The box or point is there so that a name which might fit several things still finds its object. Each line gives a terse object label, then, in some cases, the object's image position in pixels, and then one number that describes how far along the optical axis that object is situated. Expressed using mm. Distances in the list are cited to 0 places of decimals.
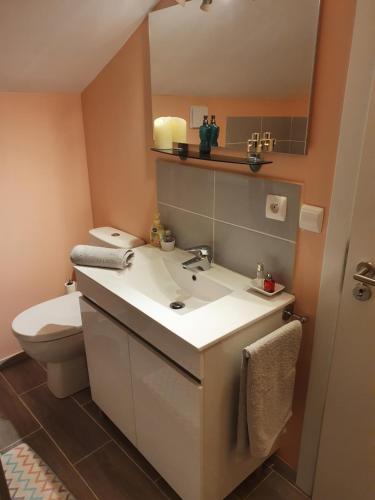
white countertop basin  1182
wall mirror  1168
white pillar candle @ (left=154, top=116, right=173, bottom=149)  1659
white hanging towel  1212
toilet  1848
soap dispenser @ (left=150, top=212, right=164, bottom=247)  1863
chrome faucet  1591
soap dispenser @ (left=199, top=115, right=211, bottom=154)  1485
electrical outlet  1312
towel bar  1354
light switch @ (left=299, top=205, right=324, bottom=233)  1222
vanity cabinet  1204
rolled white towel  1622
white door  1107
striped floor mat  1576
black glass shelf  1334
